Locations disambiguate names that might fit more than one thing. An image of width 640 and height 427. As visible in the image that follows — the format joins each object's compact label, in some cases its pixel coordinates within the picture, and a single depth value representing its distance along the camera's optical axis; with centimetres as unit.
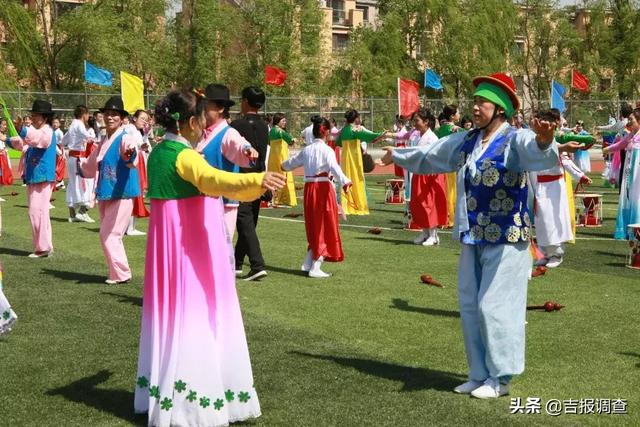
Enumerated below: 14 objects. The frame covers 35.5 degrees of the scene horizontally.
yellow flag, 1330
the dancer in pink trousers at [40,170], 1310
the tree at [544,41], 5831
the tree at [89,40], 4628
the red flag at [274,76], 3497
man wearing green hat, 645
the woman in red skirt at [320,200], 1155
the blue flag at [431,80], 3647
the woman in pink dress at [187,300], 570
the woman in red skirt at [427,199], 1441
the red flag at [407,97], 2084
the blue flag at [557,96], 1956
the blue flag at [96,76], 3156
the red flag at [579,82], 3747
